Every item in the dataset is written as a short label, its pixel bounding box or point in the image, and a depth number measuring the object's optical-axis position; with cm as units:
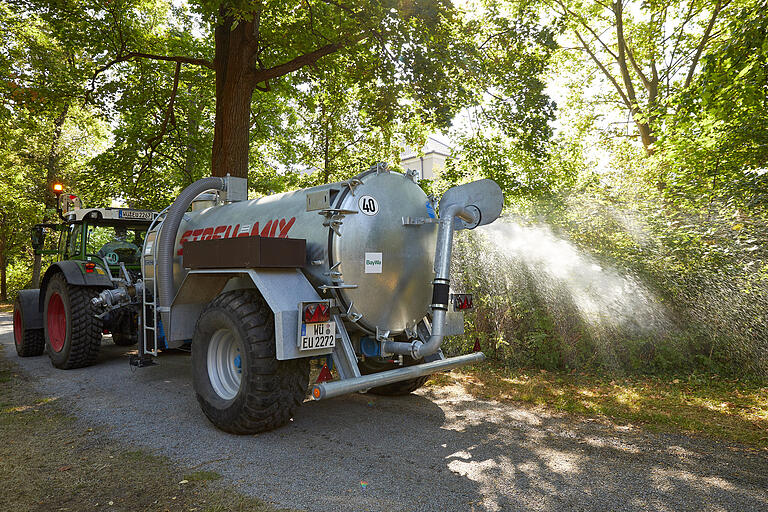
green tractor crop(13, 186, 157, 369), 735
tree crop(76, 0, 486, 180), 850
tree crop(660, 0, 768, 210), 609
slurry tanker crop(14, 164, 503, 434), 435
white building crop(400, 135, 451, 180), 3029
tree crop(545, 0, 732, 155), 1436
